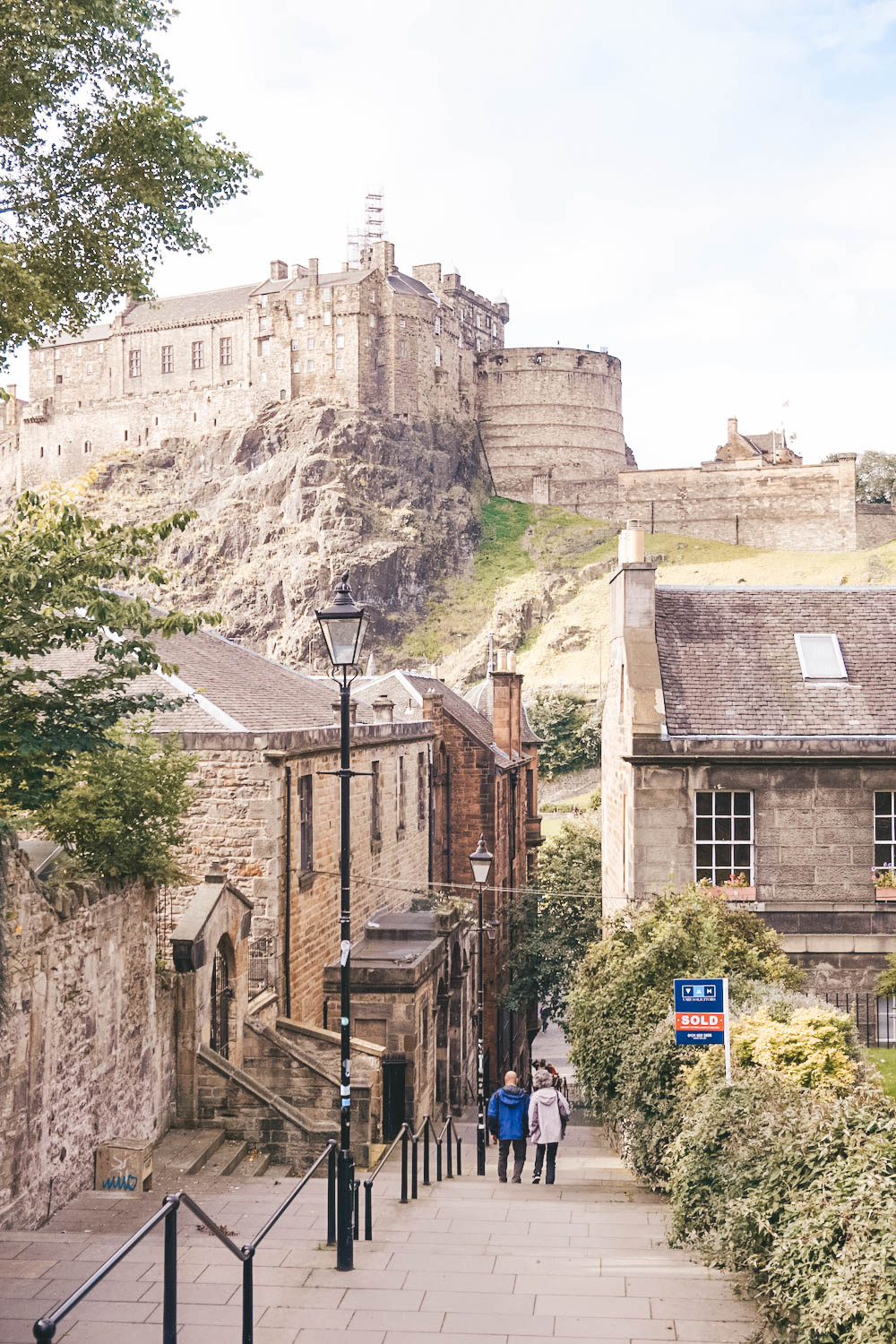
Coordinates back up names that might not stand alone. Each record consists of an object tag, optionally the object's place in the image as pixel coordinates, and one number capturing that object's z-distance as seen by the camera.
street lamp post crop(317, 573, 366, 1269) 10.36
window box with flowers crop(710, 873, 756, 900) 18.66
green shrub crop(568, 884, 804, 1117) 14.18
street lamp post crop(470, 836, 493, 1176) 21.11
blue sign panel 10.95
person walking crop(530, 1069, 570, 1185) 14.29
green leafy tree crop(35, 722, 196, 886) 12.04
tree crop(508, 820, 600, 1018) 32.06
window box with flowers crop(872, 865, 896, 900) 18.78
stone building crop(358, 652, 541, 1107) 32.16
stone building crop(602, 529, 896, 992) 18.86
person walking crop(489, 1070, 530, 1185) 14.66
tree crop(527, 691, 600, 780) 74.57
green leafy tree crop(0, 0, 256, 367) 11.08
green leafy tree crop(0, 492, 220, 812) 10.52
